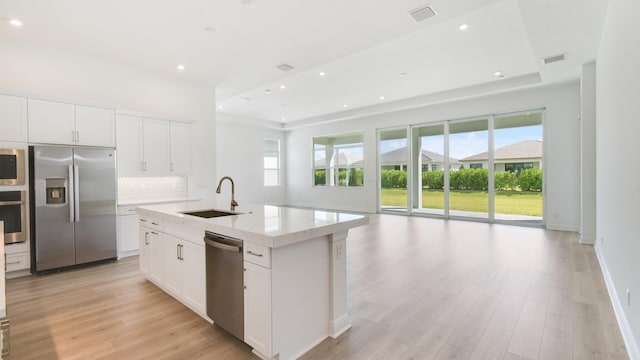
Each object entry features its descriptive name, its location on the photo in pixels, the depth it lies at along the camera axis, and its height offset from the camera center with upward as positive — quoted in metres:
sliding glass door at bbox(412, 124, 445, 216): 8.30 +0.21
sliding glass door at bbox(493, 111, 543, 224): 6.91 +0.22
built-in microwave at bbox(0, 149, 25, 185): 3.71 +0.19
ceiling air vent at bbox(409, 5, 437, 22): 3.36 +1.87
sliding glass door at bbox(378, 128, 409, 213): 8.98 +0.26
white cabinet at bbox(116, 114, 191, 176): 4.86 +0.58
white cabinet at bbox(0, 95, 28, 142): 3.72 +0.79
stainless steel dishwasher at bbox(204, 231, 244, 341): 2.18 -0.78
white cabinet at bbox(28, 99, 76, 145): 3.92 +0.79
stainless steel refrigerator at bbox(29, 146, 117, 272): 3.89 -0.33
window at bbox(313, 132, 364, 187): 10.08 +0.64
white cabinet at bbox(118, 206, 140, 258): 4.66 -0.79
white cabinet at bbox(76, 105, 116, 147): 4.26 +0.79
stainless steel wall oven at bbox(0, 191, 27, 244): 3.72 -0.41
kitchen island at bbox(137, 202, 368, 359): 1.98 -0.69
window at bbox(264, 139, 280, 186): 11.48 +0.65
